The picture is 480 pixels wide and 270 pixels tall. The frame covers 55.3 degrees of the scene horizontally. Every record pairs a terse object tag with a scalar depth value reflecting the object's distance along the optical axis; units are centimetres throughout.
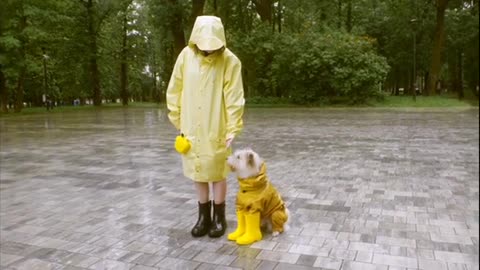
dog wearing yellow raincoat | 376
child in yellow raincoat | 381
